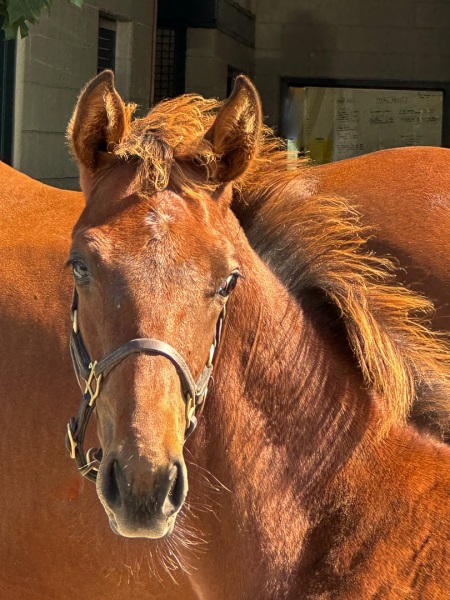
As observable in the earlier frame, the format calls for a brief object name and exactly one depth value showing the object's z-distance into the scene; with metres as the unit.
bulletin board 15.23
